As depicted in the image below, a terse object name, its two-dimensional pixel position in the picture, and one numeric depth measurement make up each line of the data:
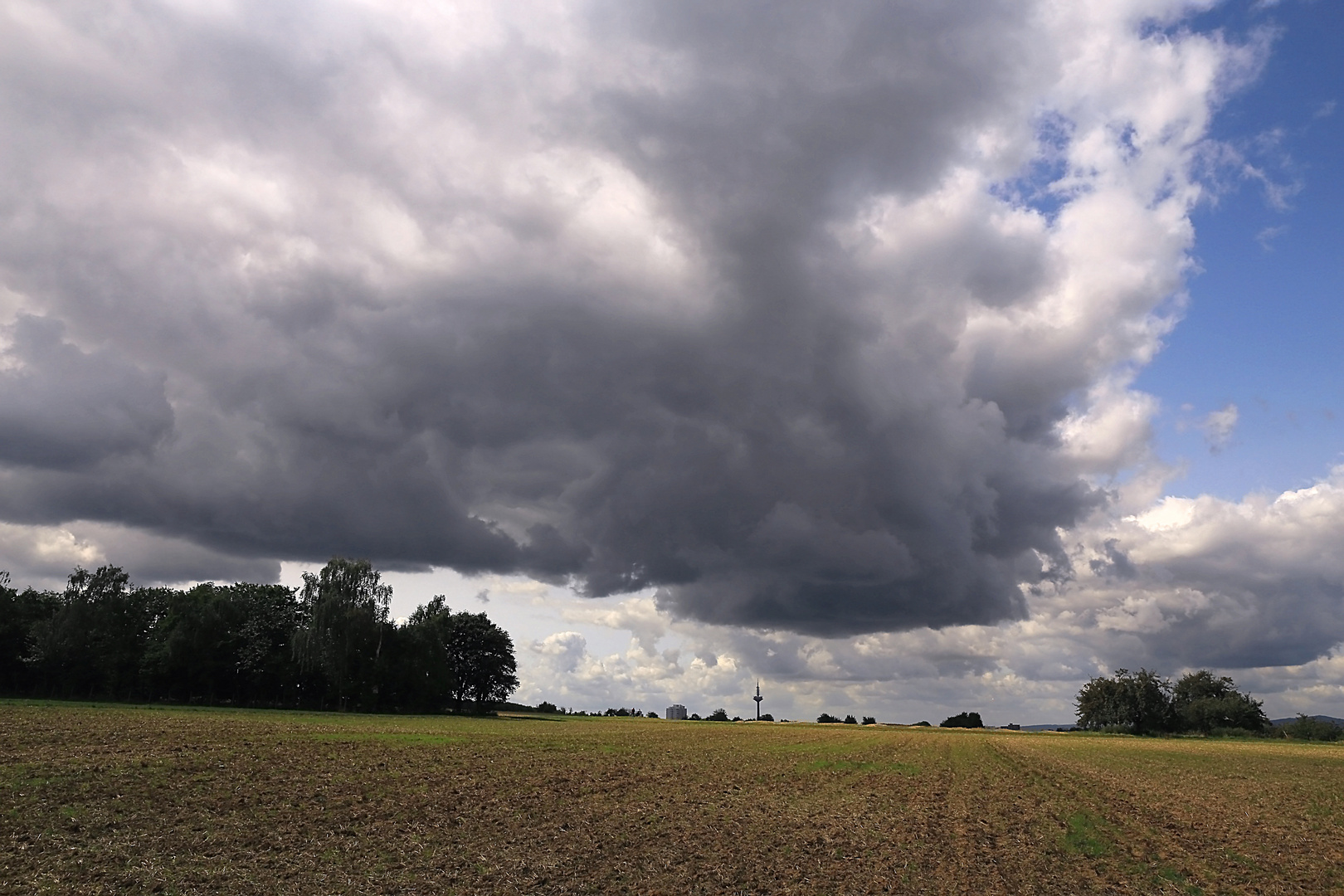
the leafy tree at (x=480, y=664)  146.62
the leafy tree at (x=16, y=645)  103.81
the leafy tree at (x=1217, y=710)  171.50
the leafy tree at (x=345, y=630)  109.25
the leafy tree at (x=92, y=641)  104.25
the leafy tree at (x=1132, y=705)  176.88
